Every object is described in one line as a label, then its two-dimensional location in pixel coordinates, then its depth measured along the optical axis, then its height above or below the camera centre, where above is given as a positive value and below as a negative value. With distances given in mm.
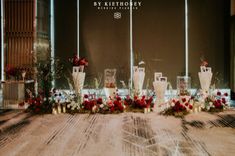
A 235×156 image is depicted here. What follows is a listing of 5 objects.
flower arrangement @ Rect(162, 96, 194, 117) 5127 -440
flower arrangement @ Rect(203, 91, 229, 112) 5449 -415
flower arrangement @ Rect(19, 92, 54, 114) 5543 -457
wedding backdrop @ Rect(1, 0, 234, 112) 8797 +1166
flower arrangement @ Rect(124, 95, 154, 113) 5445 -423
